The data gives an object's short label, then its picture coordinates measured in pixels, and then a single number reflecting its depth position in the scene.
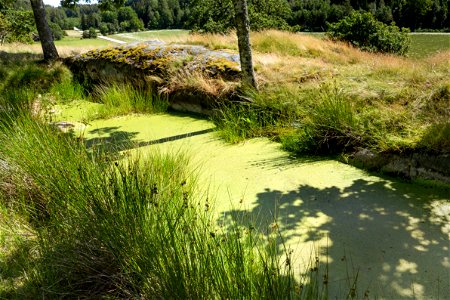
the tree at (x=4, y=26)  20.57
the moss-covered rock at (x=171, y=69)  6.93
